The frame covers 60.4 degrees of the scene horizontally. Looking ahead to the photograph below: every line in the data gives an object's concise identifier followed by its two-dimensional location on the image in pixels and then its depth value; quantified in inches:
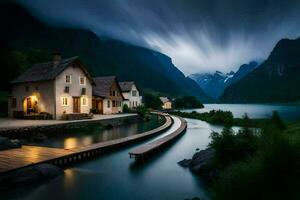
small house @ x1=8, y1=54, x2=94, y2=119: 1396.4
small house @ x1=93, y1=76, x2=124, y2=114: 1929.1
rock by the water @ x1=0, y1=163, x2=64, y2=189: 492.4
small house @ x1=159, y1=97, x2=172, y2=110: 4418.1
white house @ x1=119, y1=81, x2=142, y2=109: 2765.7
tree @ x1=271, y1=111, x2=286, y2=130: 1023.3
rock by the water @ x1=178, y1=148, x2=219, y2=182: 573.3
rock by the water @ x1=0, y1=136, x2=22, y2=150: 708.0
